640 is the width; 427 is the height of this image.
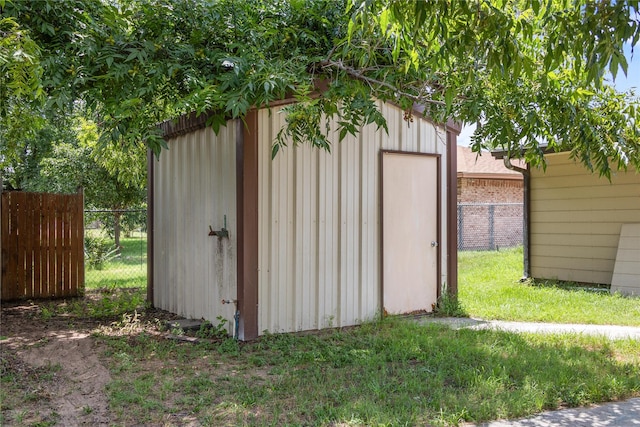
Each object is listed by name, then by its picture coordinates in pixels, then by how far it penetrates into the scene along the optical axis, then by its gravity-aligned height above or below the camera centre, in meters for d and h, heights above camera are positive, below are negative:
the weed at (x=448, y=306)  7.27 -1.31
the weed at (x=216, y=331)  6.00 -1.35
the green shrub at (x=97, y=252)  12.49 -0.98
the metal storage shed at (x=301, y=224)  5.96 -0.17
